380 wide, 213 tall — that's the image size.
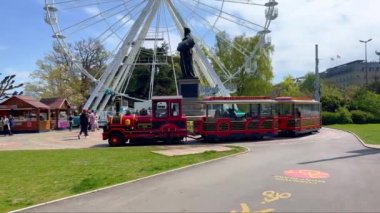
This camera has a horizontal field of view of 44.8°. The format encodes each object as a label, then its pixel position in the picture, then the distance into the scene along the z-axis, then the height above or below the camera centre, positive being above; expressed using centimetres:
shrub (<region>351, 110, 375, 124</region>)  4612 -6
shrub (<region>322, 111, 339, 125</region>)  4546 -13
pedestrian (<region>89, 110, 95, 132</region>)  3831 -25
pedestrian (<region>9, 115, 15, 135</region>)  3744 -28
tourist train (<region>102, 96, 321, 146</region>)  2447 -18
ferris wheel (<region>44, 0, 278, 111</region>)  4256 +655
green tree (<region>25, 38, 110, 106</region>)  6606 +611
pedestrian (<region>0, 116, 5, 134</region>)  3884 -53
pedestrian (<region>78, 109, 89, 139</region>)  2969 -19
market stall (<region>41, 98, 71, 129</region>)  4494 +94
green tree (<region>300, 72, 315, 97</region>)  11431 +899
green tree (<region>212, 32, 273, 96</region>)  6700 +722
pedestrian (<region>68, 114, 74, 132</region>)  4103 -30
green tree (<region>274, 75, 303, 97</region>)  7834 +547
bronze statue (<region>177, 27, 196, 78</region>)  3098 +422
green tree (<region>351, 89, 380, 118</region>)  4811 +142
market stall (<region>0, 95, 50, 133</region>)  4059 +60
